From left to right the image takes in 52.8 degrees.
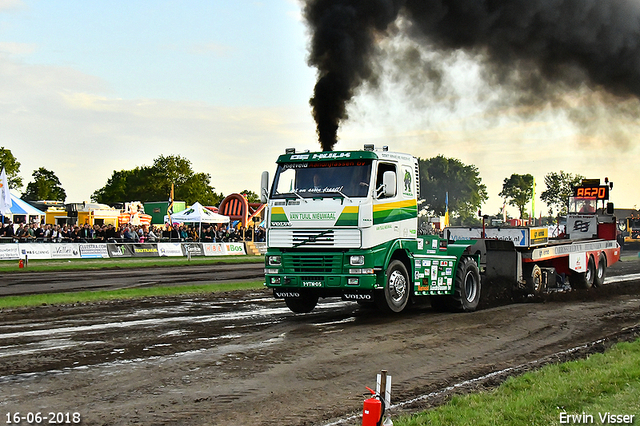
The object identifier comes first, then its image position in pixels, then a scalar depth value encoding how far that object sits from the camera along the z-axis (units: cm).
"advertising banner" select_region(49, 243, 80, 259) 3375
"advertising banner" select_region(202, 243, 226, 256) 4150
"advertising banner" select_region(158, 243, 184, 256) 3888
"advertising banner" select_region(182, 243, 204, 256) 4006
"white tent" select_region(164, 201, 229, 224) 4341
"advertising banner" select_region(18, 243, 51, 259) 3278
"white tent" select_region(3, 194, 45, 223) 3701
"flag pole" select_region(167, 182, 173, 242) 4102
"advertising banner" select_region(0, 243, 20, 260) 3219
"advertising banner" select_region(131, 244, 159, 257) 3712
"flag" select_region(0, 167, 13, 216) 3158
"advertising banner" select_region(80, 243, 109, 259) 3491
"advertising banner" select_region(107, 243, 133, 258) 3600
